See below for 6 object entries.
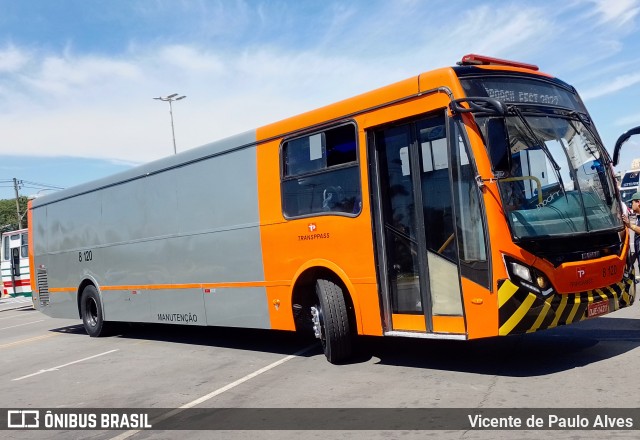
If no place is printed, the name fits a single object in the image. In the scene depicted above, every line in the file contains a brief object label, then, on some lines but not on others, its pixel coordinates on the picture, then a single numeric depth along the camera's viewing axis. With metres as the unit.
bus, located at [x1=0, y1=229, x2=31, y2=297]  25.45
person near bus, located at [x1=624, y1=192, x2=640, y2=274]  8.41
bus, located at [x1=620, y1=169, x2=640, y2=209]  27.60
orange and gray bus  6.19
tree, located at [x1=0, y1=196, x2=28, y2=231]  97.38
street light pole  38.25
